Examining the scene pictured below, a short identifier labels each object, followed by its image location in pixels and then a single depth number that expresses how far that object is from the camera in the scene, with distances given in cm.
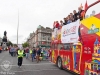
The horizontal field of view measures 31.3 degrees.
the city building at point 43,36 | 8106
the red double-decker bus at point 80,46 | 825
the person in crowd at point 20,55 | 1461
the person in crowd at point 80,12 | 1069
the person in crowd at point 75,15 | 1124
